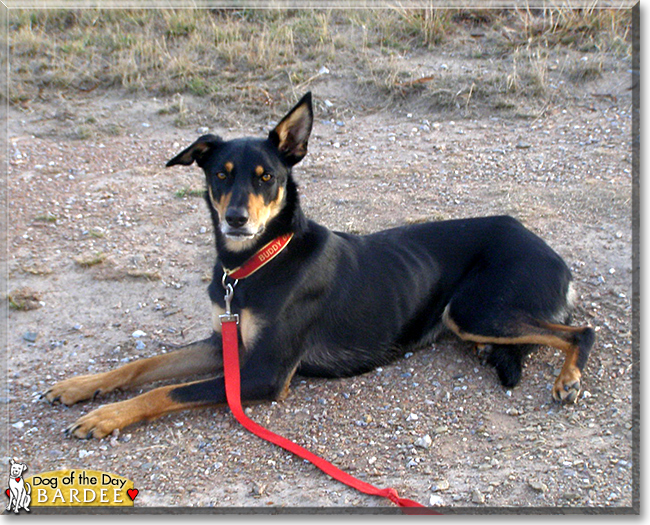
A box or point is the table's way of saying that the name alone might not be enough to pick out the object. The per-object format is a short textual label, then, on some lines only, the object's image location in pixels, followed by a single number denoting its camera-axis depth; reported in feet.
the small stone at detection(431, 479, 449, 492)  10.88
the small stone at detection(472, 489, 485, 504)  10.56
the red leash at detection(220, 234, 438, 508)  11.46
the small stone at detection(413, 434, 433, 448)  12.07
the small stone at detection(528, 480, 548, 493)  10.73
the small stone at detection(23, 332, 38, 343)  15.88
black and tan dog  12.92
